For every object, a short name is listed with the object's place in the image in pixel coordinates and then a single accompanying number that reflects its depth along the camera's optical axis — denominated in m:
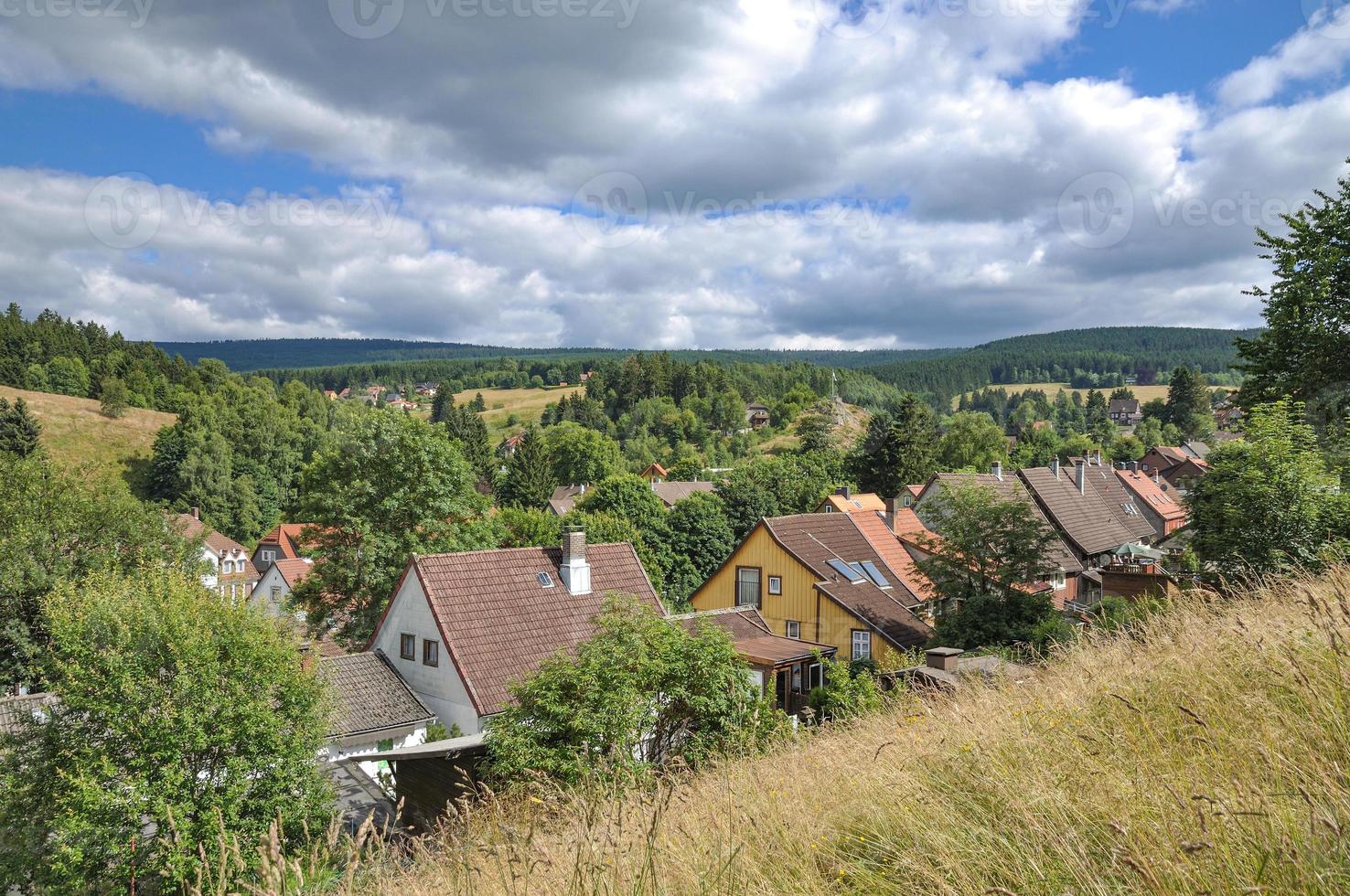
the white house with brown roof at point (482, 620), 21.12
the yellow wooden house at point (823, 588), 27.27
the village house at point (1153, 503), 60.16
